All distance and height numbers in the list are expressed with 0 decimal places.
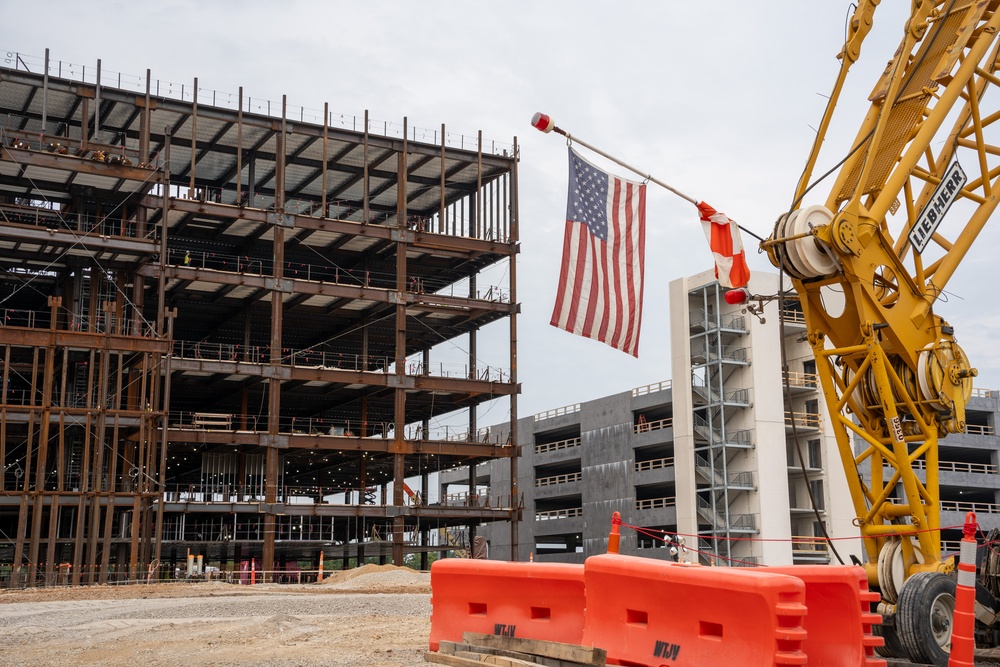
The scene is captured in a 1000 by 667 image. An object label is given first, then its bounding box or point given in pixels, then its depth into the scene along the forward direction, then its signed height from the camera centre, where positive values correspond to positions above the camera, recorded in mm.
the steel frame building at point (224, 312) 47031 +11901
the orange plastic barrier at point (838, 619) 10461 -994
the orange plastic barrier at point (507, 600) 12383 -986
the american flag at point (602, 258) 16297 +3975
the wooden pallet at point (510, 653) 10938 -1494
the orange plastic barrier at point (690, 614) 9375 -900
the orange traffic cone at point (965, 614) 9359 -843
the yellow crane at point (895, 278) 13234 +3030
